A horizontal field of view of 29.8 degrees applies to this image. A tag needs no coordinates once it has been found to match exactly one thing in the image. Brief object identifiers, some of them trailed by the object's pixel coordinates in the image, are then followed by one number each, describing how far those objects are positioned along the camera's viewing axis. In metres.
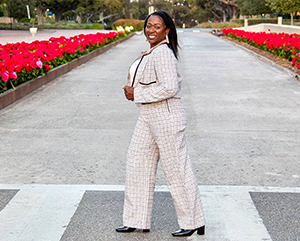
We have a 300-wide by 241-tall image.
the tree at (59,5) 79.38
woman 3.76
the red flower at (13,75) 10.54
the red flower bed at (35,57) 10.83
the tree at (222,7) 94.33
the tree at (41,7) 79.00
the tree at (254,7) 77.56
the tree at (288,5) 46.28
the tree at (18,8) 66.63
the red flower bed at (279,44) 17.43
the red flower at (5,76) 10.08
